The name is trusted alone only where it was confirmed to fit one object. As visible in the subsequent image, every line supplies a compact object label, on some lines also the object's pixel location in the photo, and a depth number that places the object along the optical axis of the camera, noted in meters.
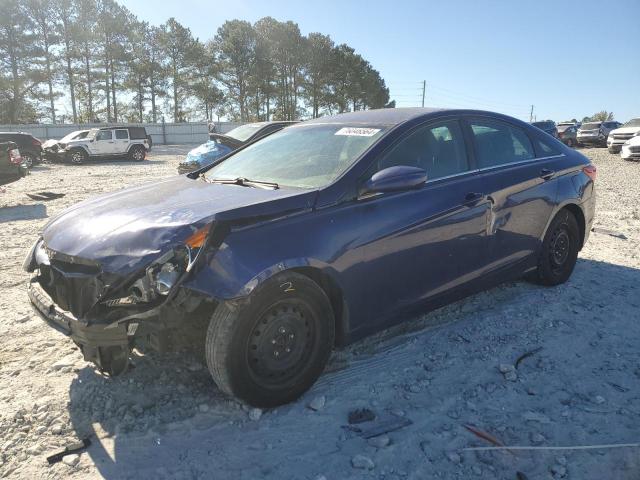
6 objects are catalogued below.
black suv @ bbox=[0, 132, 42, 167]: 20.45
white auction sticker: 3.45
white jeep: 23.45
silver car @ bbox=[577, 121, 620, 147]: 29.88
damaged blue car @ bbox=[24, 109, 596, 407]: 2.52
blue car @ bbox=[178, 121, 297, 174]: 11.95
